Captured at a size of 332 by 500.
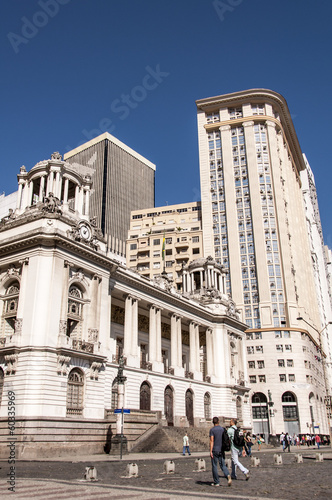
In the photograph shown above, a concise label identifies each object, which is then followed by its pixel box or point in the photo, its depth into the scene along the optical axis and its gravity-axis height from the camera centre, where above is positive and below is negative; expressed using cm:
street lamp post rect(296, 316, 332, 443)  8776 +780
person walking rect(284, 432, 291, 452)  4503 -77
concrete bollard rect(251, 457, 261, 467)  2259 -126
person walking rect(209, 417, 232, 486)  1387 -43
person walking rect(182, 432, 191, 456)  3288 -68
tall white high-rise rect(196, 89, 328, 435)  7681 +3365
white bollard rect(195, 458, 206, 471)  1905 -114
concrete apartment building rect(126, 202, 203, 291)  9669 +3919
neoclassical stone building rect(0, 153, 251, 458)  3381 +879
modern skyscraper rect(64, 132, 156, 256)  14538 +7950
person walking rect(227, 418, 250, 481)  1505 -52
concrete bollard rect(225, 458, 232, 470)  1930 -111
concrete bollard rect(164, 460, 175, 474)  1758 -111
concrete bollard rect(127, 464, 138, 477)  1680 -114
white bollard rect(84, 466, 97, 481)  1528 -114
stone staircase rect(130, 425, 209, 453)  3734 -48
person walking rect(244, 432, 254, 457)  3298 -88
